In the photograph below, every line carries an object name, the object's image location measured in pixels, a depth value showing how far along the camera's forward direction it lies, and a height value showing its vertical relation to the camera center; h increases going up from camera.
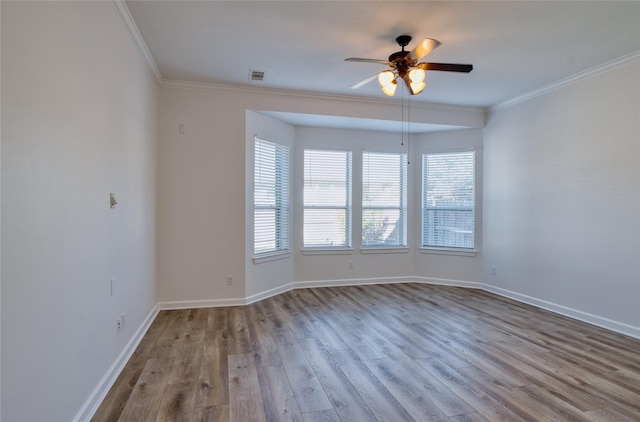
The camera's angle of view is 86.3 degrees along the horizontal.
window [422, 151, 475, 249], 5.52 +0.12
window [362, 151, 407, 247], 5.73 +0.13
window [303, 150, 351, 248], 5.43 +0.12
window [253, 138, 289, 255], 4.69 +0.12
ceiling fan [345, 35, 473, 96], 2.83 +1.17
